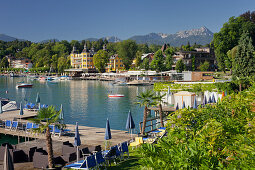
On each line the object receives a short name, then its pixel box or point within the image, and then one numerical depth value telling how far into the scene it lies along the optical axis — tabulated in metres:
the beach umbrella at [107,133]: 16.44
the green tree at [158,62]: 103.29
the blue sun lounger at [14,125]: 24.00
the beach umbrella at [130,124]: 19.33
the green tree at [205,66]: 99.53
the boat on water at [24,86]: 88.14
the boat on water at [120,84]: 104.50
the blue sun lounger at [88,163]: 11.96
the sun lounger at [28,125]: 22.38
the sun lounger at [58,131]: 21.23
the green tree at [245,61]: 43.94
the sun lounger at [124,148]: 14.21
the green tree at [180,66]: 98.00
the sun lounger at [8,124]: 24.33
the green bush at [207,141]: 5.39
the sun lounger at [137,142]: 16.86
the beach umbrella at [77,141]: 14.52
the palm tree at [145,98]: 22.20
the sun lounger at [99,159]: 12.39
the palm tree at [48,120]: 13.16
